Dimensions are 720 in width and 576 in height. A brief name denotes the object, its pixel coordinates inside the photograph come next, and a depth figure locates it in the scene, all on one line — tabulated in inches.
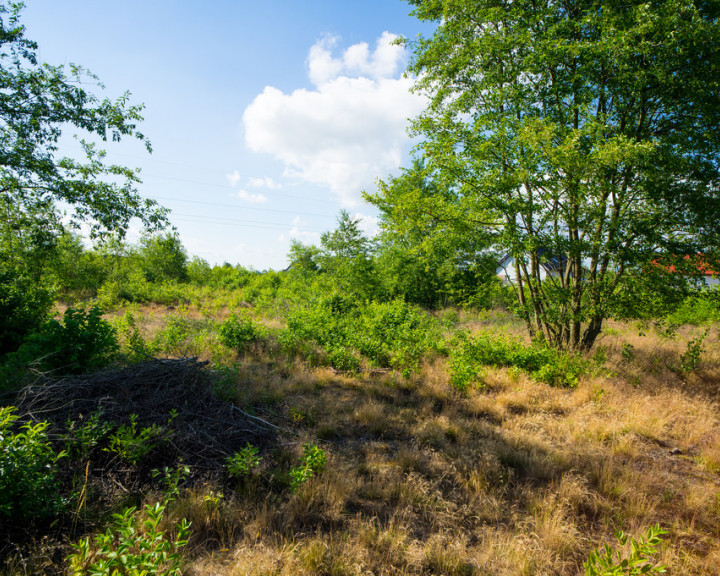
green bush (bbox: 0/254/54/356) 260.5
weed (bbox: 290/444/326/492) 134.8
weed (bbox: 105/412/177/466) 137.6
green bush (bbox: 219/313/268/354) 339.3
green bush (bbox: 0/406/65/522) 99.6
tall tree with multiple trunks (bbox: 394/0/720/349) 253.8
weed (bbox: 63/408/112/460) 135.1
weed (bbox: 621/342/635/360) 338.0
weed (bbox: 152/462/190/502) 123.6
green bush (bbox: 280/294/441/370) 314.2
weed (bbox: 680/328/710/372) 311.9
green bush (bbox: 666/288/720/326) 280.6
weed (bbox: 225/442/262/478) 138.4
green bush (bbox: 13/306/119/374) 202.4
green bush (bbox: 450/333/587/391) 267.0
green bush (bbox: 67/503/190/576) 73.7
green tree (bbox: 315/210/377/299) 694.5
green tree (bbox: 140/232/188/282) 1239.5
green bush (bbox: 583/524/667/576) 75.1
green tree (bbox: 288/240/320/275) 1350.5
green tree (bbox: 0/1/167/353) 310.0
